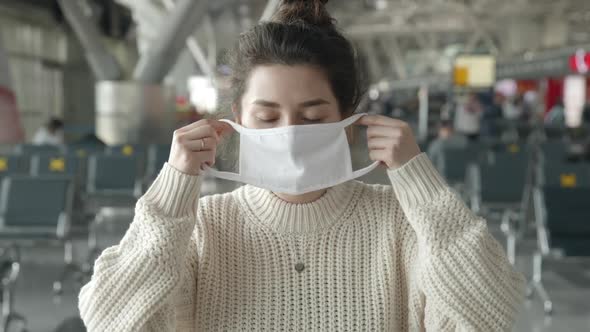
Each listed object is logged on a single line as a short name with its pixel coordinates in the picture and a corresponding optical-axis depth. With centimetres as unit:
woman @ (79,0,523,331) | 162
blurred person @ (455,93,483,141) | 1392
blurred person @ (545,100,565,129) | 2098
